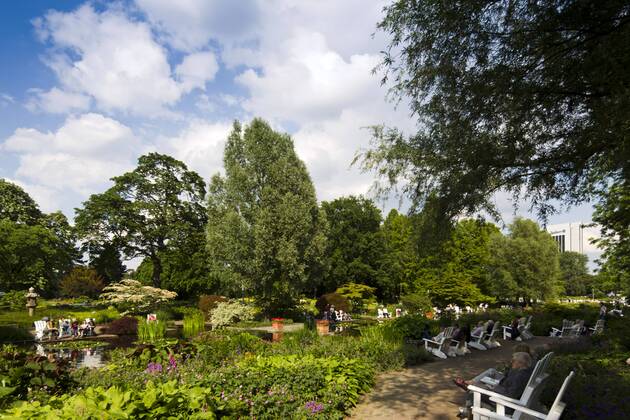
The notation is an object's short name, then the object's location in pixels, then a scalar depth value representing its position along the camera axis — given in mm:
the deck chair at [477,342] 12117
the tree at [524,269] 42469
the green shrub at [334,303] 30078
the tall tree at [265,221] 25141
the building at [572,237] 164250
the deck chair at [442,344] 10617
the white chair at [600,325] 14458
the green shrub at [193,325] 20336
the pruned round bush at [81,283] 45969
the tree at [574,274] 99812
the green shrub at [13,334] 18469
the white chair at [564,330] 16266
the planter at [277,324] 19703
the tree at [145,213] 33781
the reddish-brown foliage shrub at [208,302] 27644
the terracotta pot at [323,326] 17678
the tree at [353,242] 43250
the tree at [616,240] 11562
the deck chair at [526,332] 15258
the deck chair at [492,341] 12461
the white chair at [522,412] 4145
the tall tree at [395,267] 43750
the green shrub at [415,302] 31853
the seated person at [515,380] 5191
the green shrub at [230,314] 22828
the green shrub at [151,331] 17478
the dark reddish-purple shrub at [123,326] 21547
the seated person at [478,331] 12487
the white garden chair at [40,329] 19453
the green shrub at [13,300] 29203
